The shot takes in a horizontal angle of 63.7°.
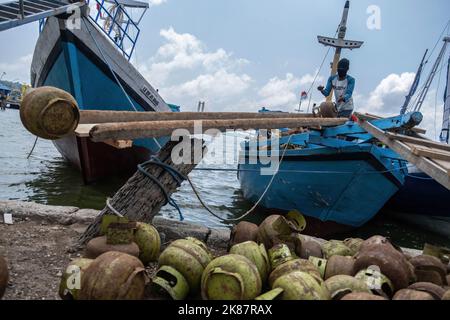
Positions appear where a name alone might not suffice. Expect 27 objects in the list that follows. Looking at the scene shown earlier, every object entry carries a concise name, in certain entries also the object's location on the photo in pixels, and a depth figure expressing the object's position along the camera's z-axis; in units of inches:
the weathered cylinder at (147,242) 127.0
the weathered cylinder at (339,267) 118.0
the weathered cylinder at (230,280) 94.5
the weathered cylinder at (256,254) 118.3
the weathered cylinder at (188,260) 108.2
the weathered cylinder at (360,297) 86.8
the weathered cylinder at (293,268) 110.4
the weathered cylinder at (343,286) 96.9
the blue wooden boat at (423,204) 413.5
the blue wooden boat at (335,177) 280.4
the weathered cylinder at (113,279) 87.4
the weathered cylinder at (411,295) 92.4
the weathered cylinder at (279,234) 136.4
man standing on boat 319.5
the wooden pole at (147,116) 157.6
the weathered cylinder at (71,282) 94.3
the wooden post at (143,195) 148.6
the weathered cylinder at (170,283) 102.3
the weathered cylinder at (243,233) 148.8
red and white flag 643.7
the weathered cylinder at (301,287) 93.5
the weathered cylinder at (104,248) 113.2
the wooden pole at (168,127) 119.2
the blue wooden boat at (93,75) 347.3
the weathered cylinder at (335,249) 143.7
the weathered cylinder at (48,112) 106.7
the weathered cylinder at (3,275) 91.0
